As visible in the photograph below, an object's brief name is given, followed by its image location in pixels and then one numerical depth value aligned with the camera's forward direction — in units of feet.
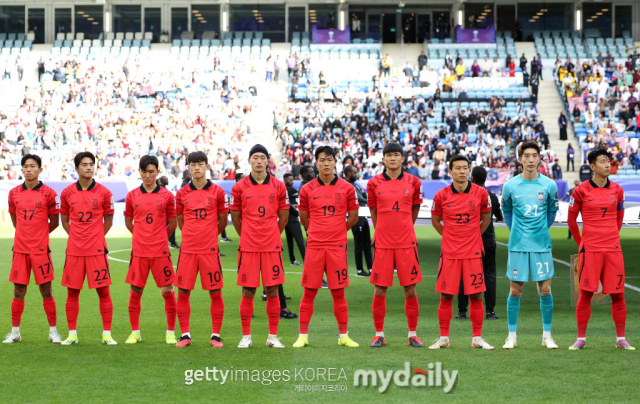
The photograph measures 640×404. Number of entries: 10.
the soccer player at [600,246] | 48.85
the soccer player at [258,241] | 49.57
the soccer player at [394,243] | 49.78
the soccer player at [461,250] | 48.96
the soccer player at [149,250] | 51.24
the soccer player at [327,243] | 49.83
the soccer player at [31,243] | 51.72
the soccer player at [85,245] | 50.85
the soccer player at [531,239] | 49.08
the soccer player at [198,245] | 50.03
